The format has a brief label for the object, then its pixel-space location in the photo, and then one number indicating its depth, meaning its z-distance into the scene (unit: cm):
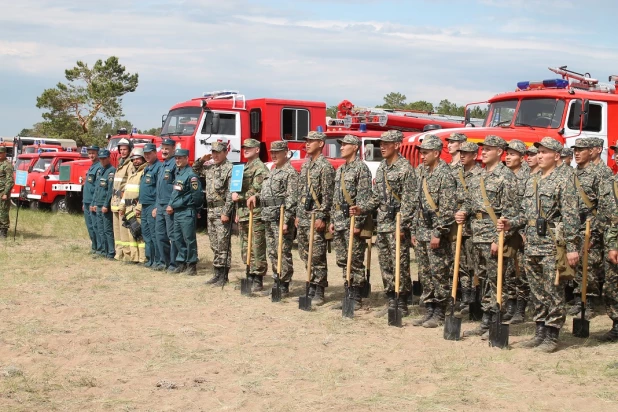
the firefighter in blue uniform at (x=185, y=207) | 1196
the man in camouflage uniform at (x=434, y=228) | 838
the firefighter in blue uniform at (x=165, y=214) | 1220
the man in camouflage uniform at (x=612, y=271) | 766
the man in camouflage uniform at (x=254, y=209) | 1073
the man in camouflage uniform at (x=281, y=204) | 1030
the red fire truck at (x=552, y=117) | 1262
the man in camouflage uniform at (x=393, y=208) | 890
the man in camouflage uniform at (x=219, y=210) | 1116
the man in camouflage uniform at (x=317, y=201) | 988
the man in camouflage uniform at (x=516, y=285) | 849
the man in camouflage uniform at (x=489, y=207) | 815
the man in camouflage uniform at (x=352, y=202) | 941
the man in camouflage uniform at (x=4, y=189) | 1612
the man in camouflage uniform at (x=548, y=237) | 724
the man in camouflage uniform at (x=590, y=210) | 858
